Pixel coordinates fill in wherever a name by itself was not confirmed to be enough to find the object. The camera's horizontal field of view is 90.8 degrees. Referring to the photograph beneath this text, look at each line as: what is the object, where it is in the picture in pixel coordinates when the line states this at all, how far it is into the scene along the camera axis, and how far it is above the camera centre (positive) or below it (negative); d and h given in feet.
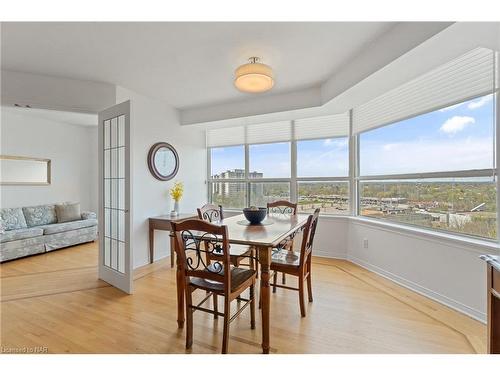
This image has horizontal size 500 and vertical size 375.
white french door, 8.79 -0.42
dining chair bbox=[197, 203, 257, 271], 7.90 -1.33
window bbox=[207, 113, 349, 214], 12.67 +1.30
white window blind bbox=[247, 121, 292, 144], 13.85 +3.20
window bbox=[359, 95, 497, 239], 7.04 +0.58
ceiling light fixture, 7.14 +3.19
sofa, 12.15 -2.38
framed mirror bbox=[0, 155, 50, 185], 14.34 +1.06
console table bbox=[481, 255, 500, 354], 4.33 -2.32
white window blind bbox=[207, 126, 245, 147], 15.21 +3.22
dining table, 5.57 -1.24
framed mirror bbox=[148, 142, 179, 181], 12.13 +1.37
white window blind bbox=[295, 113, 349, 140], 12.39 +3.14
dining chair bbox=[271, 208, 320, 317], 6.92 -2.26
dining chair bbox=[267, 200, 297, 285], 9.86 -1.03
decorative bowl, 7.93 -0.88
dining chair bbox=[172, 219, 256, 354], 5.30 -2.10
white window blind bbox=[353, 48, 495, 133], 6.88 +3.23
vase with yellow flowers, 12.85 -0.41
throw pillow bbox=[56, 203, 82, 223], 15.43 -1.57
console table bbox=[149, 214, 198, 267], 11.47 -1.82
